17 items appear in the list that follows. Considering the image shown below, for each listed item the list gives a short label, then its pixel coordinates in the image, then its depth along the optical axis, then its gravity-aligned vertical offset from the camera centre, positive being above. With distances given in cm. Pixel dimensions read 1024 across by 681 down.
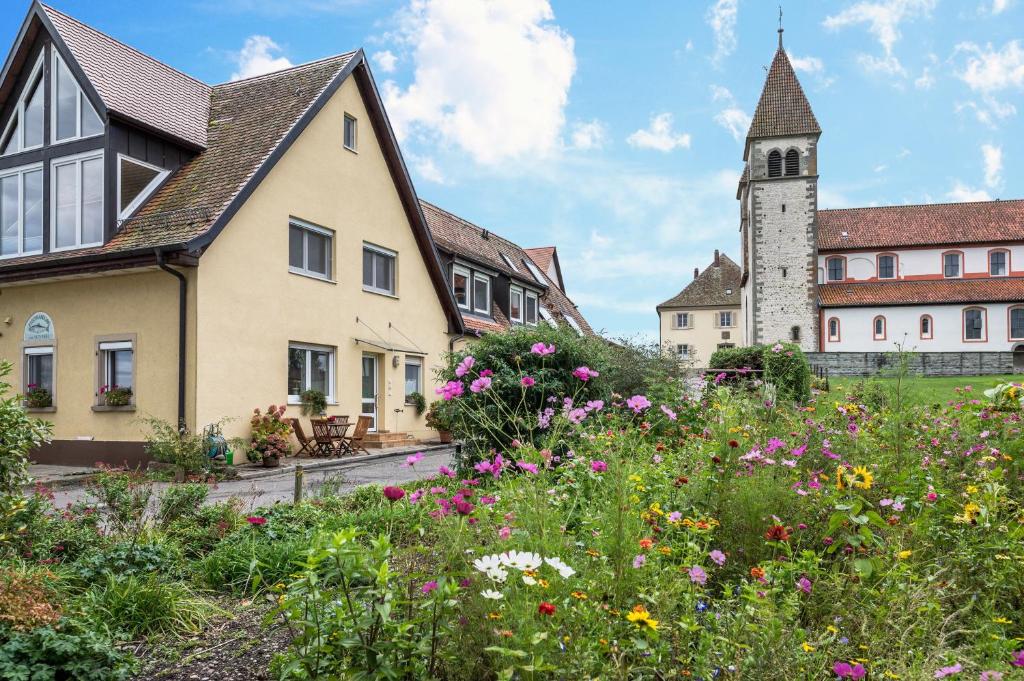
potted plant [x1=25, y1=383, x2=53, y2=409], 1499 -72
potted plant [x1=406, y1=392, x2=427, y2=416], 2044 -107
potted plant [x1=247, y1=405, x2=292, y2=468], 1414 -140
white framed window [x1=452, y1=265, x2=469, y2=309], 2394 +235
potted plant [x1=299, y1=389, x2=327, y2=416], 1627 -87
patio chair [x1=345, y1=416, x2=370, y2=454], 1616 -158
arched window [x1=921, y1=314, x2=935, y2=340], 5141 +208
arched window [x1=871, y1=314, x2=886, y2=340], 5081 +214
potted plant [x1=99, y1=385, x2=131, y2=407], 1416 -64
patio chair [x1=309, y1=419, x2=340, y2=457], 1534 -154
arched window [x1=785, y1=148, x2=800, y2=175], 4938 +1267
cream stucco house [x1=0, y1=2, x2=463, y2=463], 1398 +251
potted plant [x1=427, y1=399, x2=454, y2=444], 1921 -165
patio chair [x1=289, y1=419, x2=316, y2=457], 1539 -162
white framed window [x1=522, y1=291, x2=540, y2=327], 2848 +202
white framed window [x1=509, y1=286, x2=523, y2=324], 2697 +204
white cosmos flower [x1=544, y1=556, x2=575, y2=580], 253 -69
